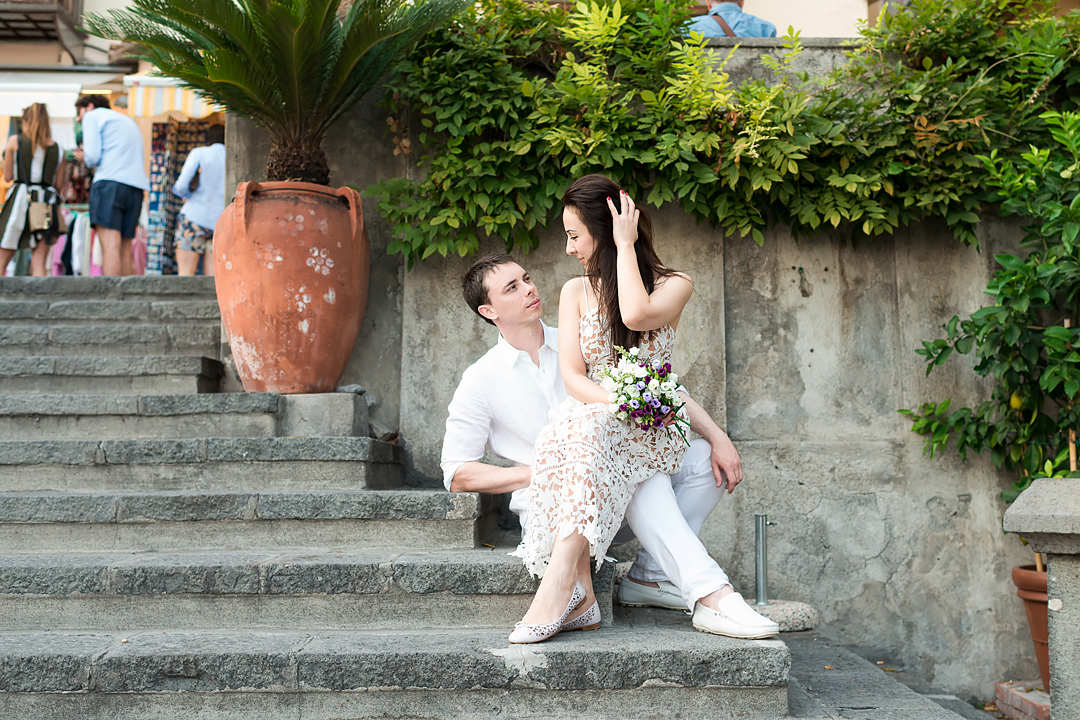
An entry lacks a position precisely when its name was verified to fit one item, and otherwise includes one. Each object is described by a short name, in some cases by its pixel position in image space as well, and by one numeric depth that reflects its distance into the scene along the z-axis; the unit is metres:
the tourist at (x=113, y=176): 6.37
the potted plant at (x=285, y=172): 3.88
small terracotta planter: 3.82
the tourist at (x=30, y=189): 6.63
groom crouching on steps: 2.53
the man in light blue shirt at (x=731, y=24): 4.68
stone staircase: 2.35
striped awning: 9.02
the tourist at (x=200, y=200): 6.54
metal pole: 3.61
